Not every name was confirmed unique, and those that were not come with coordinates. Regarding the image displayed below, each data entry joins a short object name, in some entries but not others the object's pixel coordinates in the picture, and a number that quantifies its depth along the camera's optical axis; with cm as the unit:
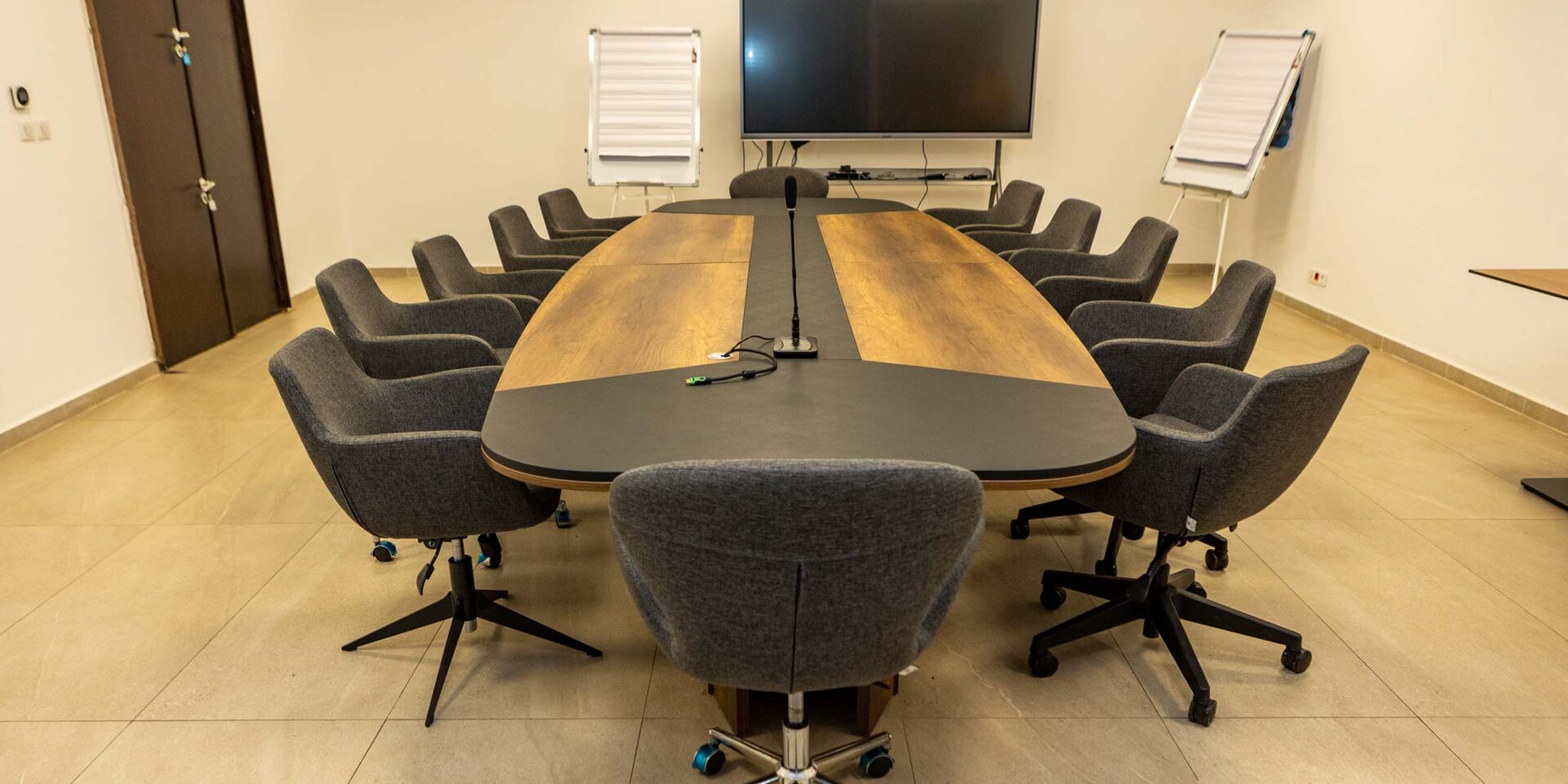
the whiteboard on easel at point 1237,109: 575
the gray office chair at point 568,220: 488
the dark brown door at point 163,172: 455
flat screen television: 640
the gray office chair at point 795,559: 129
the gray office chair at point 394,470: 202
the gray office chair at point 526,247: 412
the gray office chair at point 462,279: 346
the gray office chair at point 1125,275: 362
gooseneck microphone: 232
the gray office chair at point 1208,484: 199
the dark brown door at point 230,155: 528
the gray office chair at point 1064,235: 432
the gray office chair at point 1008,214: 500
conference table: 174
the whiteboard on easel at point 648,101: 635
